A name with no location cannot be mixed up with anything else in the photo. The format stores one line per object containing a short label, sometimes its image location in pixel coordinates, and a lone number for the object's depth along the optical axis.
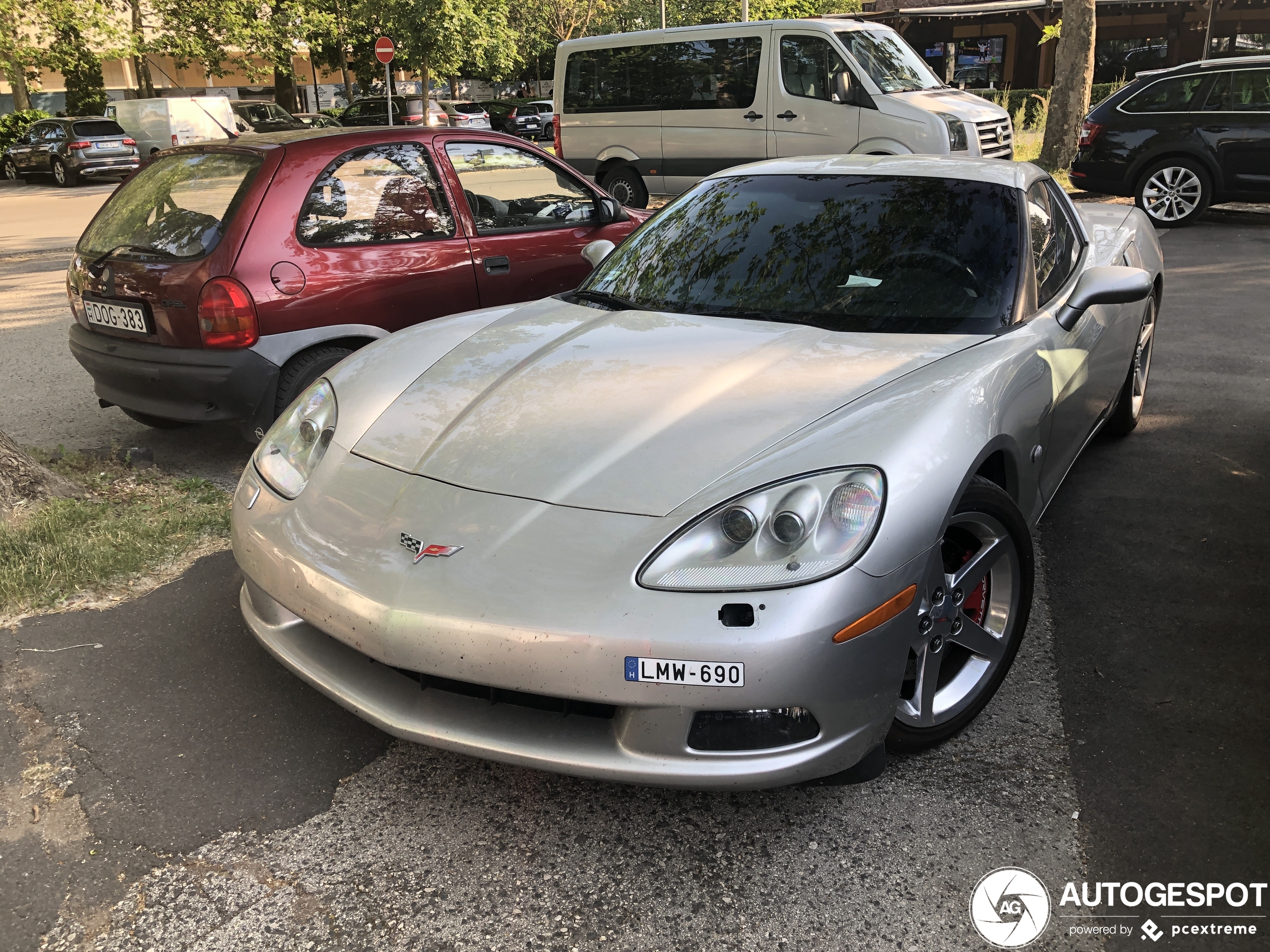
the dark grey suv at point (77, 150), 23.89
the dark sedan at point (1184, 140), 10.59
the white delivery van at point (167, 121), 25.17
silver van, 11.09
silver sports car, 2.14
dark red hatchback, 4.48
